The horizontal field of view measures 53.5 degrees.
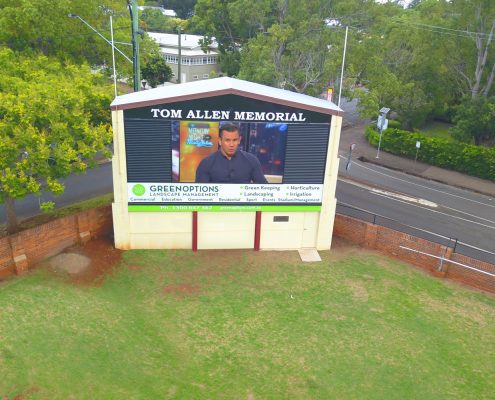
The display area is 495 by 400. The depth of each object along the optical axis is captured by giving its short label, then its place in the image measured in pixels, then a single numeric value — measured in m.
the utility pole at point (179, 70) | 42.11
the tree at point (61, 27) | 29.41
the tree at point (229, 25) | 41.25
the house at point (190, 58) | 60.19
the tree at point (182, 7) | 118.03
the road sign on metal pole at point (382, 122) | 40.56
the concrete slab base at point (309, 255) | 22.45
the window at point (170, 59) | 62.62
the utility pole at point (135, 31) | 26.09
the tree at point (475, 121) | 37.50
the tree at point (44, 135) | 18.86
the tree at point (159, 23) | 91.26
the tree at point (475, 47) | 38.34
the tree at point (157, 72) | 56.00
